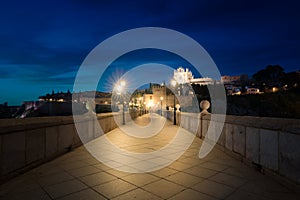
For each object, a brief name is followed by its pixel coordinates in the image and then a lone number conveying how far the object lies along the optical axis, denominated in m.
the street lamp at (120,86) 23.59
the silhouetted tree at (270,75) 111.88
